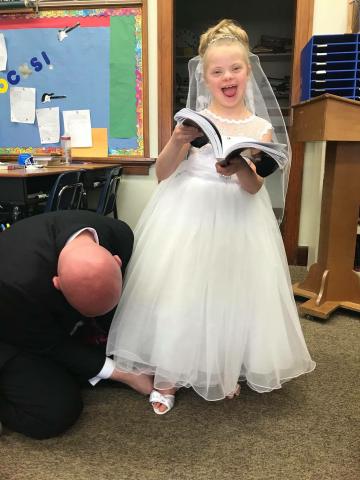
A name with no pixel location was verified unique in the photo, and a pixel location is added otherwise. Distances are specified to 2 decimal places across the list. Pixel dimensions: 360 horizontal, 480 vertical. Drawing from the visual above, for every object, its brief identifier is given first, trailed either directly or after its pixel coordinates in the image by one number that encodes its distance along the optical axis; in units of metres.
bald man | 0.93
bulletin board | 2.55
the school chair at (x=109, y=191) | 2.29
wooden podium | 1.73
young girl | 1.09
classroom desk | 1.69
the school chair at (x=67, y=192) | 1.80
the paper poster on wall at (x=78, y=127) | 2.70
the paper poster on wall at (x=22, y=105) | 2.73
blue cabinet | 1.99
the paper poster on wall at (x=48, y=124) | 2.73
